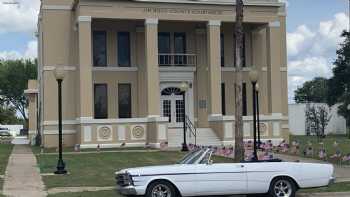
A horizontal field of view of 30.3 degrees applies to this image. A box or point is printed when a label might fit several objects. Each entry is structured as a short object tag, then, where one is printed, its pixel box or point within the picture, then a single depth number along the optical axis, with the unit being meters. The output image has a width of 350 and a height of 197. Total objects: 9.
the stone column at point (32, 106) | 54.22
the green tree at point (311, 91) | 119.76
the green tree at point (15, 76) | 88.81
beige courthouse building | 37.25
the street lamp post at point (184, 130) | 32.36
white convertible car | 14.63
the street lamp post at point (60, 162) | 22.30
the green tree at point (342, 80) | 64.88
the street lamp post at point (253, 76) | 28.44
